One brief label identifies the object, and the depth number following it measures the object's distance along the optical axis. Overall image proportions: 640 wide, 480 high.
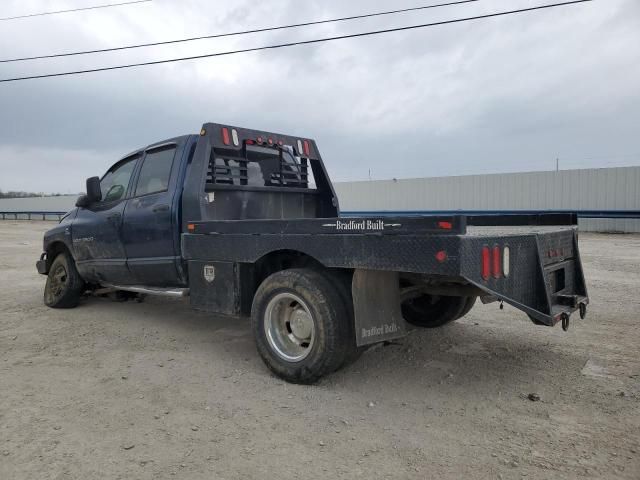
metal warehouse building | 22.67
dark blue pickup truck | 3.61
